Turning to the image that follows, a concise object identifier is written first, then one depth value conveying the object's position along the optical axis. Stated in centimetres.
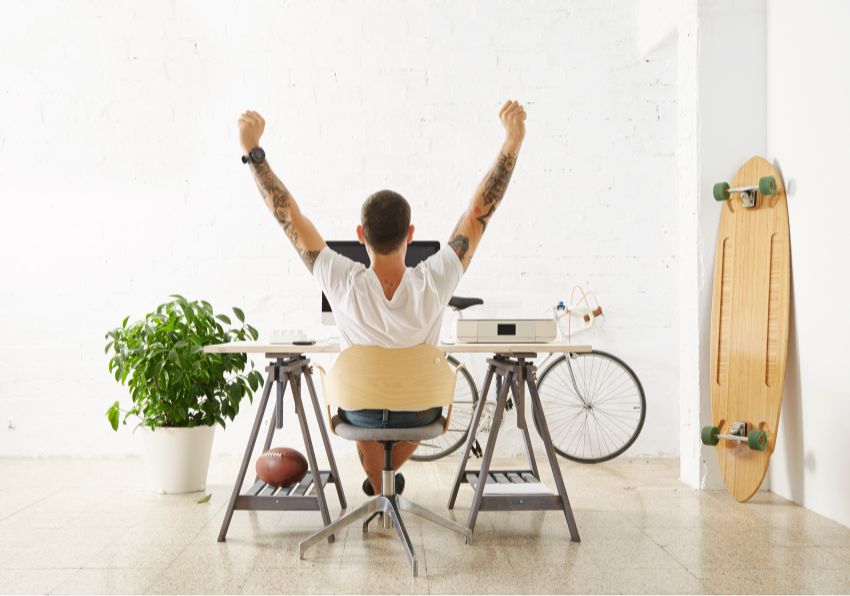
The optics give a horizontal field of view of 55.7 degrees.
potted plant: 351
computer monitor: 346
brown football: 302
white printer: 303
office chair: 247
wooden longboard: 330
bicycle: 449
